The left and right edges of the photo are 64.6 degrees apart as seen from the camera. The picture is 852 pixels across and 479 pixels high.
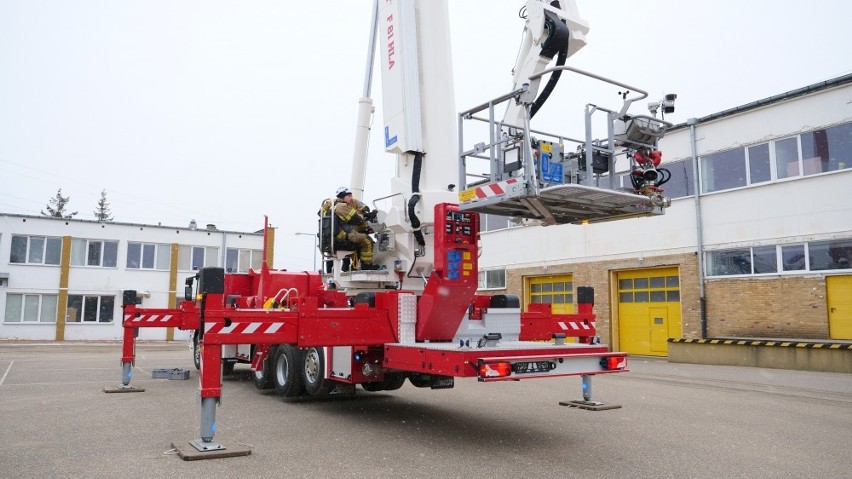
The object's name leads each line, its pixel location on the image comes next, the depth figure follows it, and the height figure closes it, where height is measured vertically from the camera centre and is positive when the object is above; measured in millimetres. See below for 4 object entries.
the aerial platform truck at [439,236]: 7027 +979
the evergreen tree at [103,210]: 86188 +12578
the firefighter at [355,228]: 9508 +1174
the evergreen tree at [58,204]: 82812 +12842
